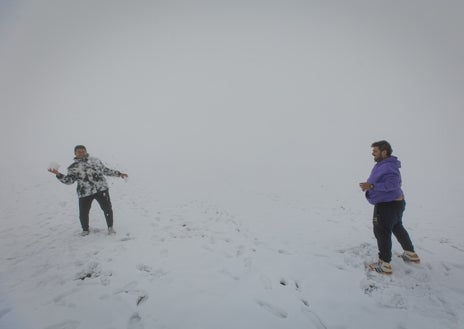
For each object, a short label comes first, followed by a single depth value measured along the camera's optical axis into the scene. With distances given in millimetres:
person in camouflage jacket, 6547
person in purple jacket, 4785
